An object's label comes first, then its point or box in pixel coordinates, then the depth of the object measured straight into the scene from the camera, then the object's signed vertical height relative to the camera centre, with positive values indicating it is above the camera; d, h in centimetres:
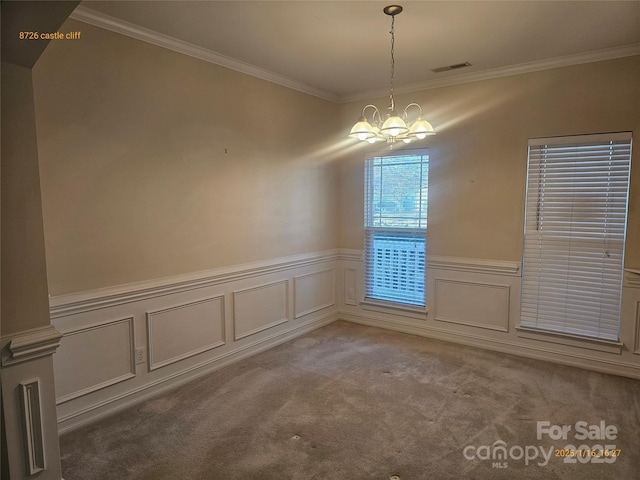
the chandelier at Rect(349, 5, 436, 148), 256 +47
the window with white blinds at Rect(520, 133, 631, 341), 354 -31
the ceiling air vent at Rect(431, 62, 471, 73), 377 +126
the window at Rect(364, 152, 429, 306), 455 -30
